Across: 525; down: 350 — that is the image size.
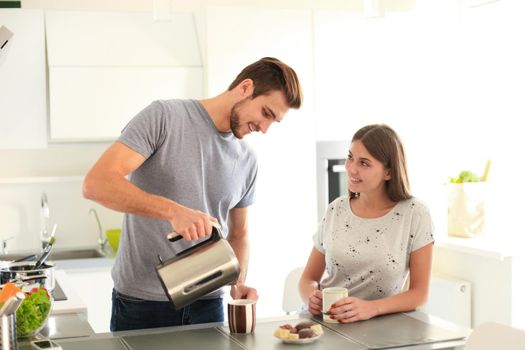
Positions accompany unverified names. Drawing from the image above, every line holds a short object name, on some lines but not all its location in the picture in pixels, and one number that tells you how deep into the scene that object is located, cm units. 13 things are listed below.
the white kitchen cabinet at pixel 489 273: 378
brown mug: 211
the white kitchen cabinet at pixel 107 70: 411
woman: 246
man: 227
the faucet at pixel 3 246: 418
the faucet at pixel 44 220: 434
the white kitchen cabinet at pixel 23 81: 407
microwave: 436
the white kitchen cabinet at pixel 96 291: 400
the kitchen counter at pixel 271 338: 200
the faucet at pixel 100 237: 448
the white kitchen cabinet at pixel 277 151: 411
